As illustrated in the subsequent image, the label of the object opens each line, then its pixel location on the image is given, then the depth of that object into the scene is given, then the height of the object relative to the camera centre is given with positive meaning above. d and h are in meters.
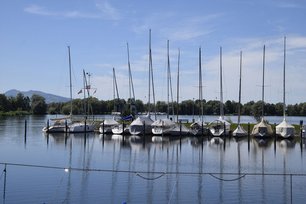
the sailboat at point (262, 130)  78.38 -2.41
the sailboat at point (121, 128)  83.81 -2.50
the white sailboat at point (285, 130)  77.00 -2.28
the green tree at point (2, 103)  196.25 +4.59
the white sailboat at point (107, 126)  86.19 -2.24
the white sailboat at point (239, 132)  79.94 -2.84
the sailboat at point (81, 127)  86.80 -2.50
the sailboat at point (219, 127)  81.25 -2.06
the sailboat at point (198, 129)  81.88 -2.44
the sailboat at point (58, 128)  86.62 -2.76
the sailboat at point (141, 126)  82.06 -2.05
